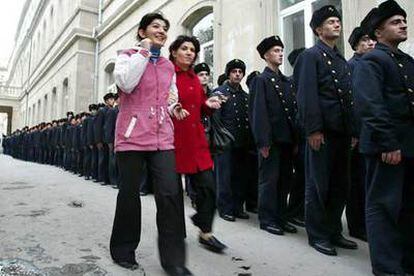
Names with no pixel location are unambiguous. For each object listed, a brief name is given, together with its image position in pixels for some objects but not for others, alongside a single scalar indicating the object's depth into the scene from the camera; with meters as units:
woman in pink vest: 2.75
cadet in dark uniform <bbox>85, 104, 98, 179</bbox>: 9.58
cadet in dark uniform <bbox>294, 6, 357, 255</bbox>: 3.45
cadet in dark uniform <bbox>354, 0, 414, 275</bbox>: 2.74
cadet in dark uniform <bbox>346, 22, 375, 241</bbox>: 4.11
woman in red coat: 3.36
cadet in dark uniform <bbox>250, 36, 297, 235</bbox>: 4.11
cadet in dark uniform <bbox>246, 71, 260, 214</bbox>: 5.14
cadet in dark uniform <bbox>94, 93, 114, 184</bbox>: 8.78
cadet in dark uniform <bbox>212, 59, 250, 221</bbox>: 4.80
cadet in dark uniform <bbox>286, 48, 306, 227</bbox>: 4.62
